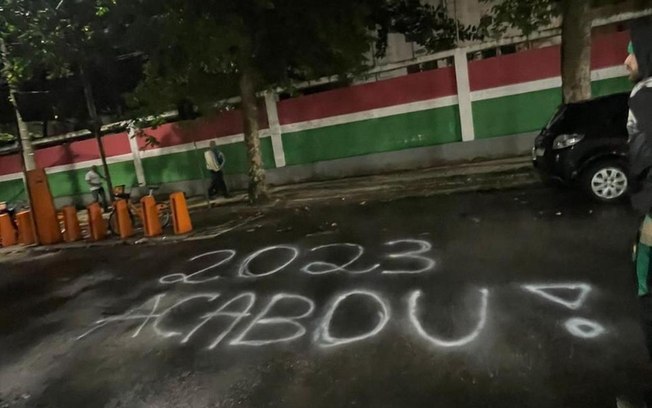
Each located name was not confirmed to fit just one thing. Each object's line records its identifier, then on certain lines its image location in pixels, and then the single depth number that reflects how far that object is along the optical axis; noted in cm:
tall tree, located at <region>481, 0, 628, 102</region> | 1119
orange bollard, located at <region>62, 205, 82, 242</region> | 1348
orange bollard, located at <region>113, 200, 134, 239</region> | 1248
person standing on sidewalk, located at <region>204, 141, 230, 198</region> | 1581
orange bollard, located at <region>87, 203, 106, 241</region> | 1291
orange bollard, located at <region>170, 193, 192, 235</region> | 1181
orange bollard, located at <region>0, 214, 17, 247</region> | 1485
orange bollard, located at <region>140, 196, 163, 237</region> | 1199
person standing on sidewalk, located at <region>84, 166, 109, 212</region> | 1797
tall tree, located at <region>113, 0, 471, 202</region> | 1199
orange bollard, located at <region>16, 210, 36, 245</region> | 1424
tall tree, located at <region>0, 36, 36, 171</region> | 1408
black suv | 829
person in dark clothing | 298
